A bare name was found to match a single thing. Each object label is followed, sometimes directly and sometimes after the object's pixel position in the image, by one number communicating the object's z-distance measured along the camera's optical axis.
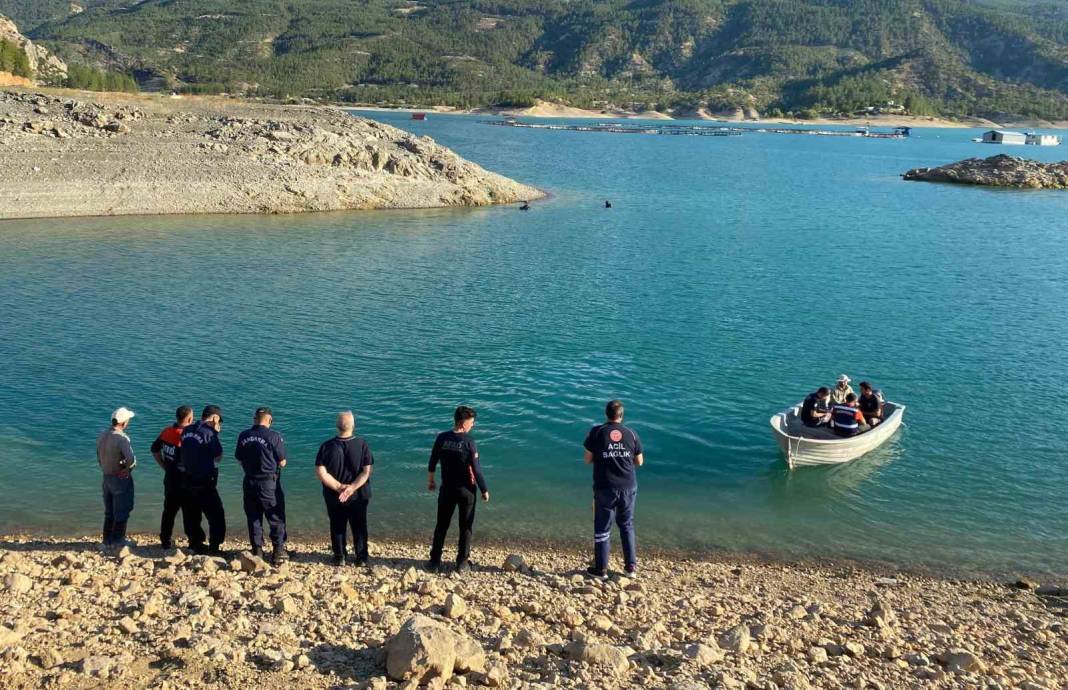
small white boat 15.50
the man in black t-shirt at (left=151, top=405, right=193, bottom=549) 10.42
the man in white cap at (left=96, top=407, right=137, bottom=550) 10.39
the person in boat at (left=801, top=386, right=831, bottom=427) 16.27
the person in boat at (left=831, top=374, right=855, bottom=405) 16.73
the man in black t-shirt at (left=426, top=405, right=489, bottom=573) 9.98
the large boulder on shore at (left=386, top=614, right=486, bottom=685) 7.18
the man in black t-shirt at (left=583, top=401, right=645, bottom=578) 10.01
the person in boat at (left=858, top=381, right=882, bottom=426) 16.67
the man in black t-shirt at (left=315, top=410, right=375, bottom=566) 10.02
